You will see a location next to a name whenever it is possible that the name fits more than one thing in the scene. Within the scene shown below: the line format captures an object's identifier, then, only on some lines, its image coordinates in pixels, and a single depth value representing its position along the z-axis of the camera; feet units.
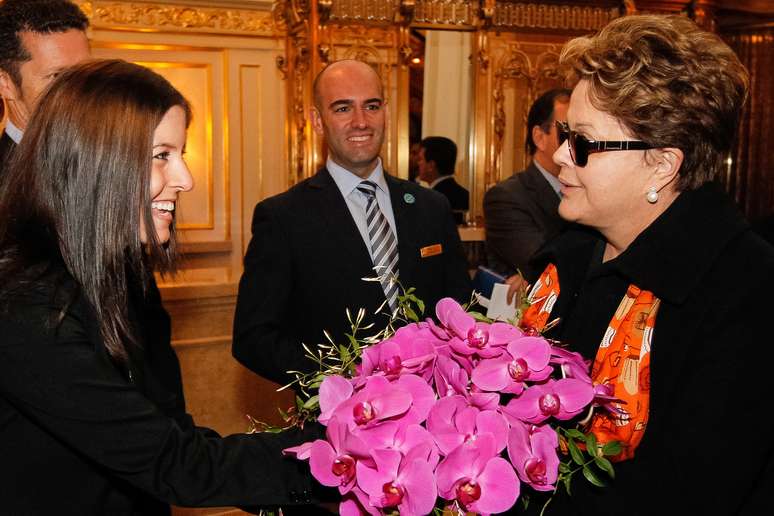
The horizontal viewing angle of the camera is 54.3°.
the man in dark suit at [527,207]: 10.91
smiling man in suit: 8.29
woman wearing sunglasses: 4.42
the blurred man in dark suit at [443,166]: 19.61
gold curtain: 23.39
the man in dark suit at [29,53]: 7.39
